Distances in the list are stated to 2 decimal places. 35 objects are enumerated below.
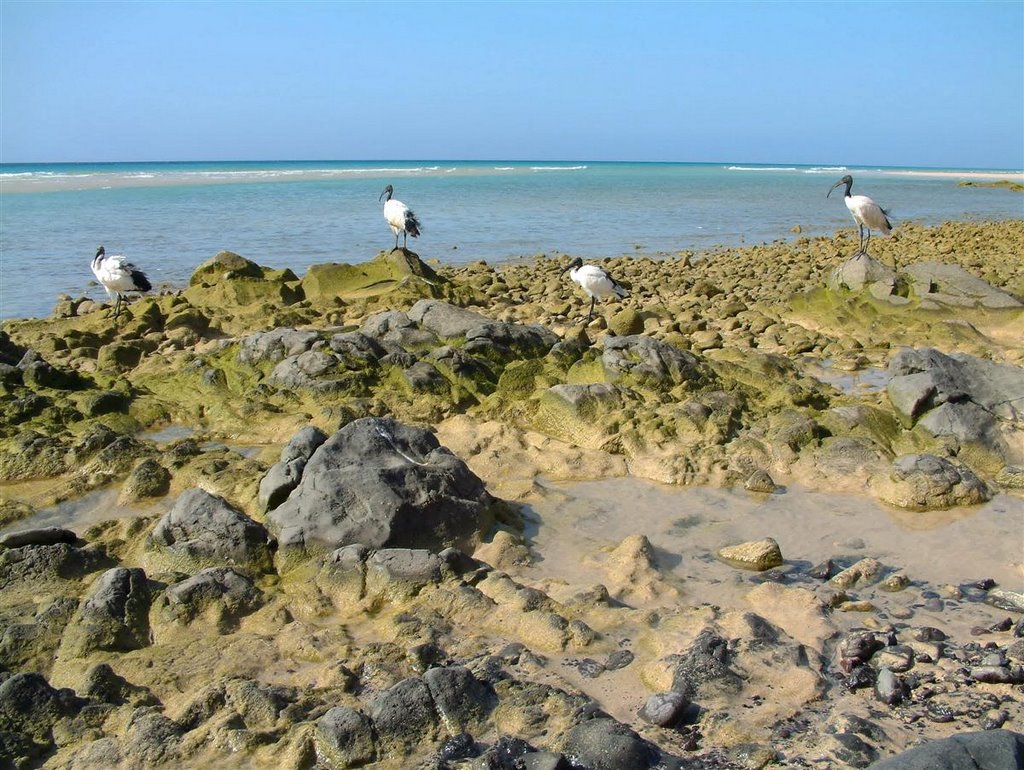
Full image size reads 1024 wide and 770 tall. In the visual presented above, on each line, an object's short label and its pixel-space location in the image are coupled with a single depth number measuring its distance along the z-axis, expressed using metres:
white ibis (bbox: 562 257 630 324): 10.55
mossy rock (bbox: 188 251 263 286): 11.52
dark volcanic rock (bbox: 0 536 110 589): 4.50
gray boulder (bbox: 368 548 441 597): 4.37
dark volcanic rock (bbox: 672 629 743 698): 3.57
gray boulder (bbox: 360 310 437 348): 8.17
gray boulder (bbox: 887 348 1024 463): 6.22
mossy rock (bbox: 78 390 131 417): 7.03
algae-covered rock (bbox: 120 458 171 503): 5.70
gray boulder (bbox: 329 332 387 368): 7.58
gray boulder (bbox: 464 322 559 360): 7.89
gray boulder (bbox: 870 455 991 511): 5.51
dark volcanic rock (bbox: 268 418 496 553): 4.73
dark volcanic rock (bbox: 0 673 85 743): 3.30
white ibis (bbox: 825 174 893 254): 13.77
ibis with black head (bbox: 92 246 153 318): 10.77
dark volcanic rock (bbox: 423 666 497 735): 3.37
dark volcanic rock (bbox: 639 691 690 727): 3.35
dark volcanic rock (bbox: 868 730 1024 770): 2.78
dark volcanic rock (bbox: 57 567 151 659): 3.93
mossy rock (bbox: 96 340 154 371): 8.66
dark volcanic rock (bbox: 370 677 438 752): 3.28
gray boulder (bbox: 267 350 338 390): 7.29
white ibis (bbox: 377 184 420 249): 13.78
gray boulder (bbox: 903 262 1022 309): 10.02
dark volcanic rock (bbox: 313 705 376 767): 3.18
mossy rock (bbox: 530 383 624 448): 6.59
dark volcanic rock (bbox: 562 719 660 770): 3.09
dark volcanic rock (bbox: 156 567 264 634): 4.14
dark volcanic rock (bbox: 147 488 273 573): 4.65
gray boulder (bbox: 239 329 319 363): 7.86
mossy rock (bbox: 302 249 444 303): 11.41
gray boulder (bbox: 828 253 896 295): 10.78
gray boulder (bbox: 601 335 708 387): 7.16
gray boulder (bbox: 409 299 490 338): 8.31
